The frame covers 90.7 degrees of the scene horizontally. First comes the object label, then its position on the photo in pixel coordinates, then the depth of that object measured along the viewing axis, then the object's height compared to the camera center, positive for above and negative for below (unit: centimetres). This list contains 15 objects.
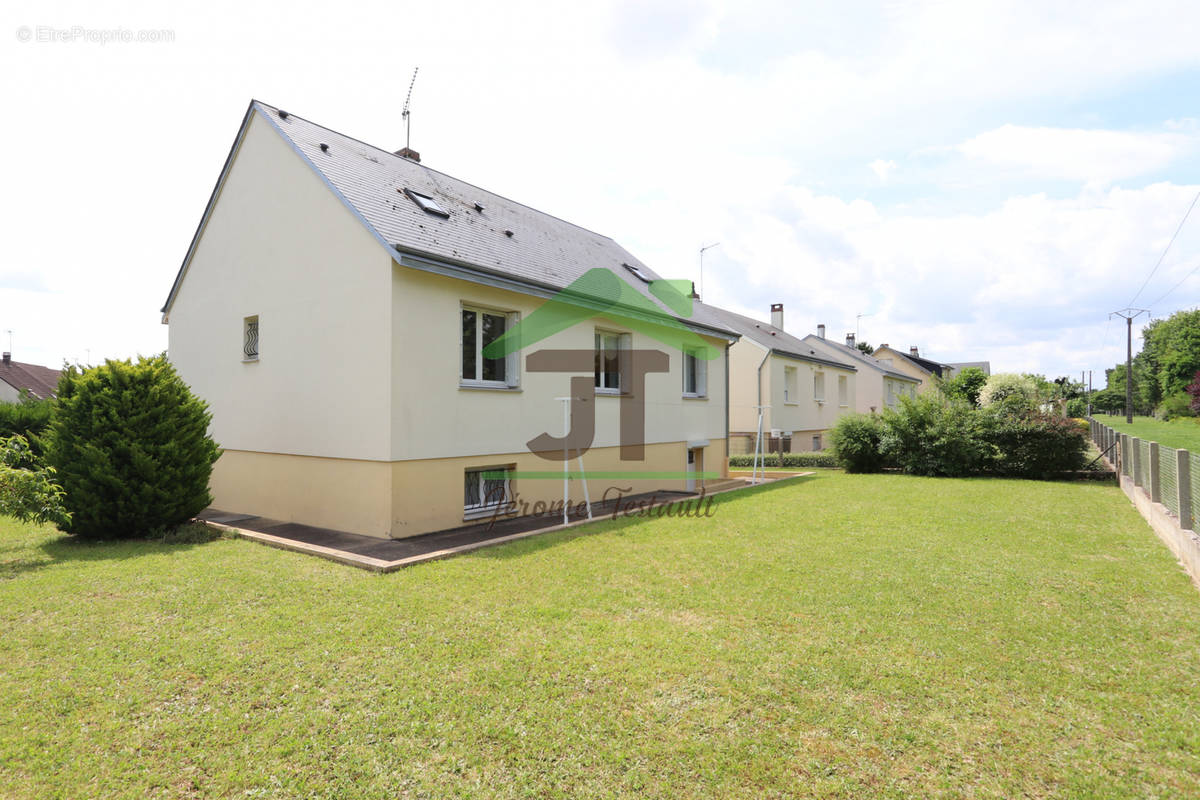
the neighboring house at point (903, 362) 4988 +469
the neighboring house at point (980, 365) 7101 +638
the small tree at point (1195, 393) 3725 +152
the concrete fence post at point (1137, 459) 1140 -85
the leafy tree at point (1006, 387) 2504 +129
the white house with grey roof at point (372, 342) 866 +134
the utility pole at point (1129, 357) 4447 +453
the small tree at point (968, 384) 3098 +177
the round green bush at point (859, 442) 1839 -78
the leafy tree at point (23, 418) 1543 +5
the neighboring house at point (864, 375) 3588 +266
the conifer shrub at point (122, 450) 805 -42
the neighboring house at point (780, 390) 2458 +122
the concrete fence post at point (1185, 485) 701 -82
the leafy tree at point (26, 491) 714 -88
